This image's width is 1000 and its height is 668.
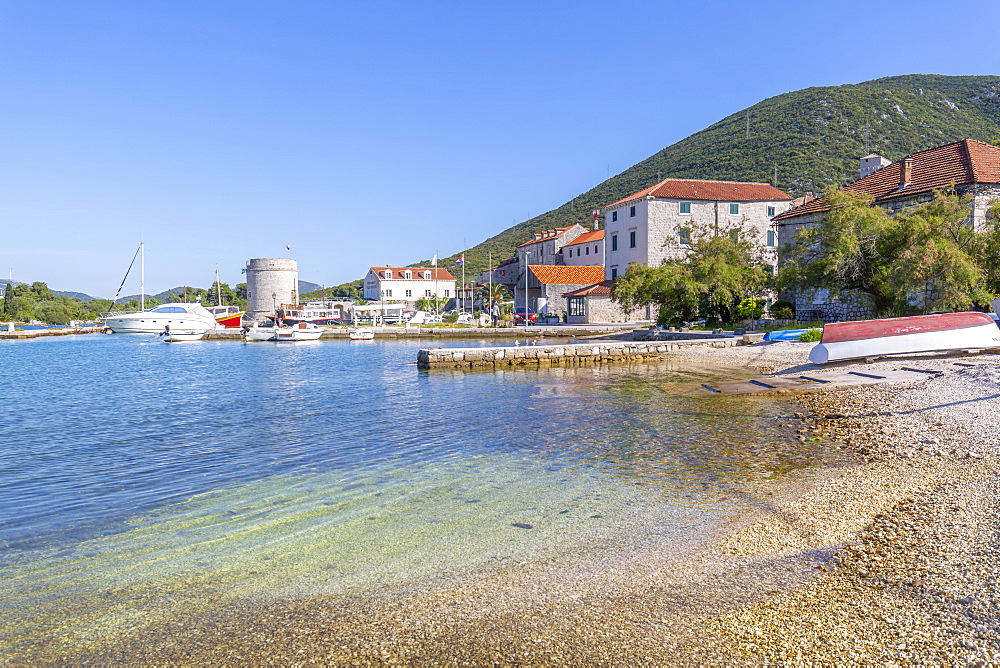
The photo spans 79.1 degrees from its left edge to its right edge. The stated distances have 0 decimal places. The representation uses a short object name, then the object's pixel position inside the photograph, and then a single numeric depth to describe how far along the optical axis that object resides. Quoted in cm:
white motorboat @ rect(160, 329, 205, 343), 5844
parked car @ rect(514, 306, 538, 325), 5896
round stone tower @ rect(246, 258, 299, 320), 8119
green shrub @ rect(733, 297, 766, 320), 3591
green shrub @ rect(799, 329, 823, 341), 2636
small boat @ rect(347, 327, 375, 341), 5512
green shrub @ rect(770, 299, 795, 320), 3456
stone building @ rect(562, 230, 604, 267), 7031
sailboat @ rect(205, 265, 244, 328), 7281
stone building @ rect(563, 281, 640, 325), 5694
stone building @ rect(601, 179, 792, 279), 5559
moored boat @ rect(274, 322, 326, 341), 5544
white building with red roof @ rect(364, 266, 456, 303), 10334
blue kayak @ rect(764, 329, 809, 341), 2780
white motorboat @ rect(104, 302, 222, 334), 6210
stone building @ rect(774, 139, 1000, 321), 2927
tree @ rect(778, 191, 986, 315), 2489
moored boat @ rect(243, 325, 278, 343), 5808
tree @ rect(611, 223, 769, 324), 3584
